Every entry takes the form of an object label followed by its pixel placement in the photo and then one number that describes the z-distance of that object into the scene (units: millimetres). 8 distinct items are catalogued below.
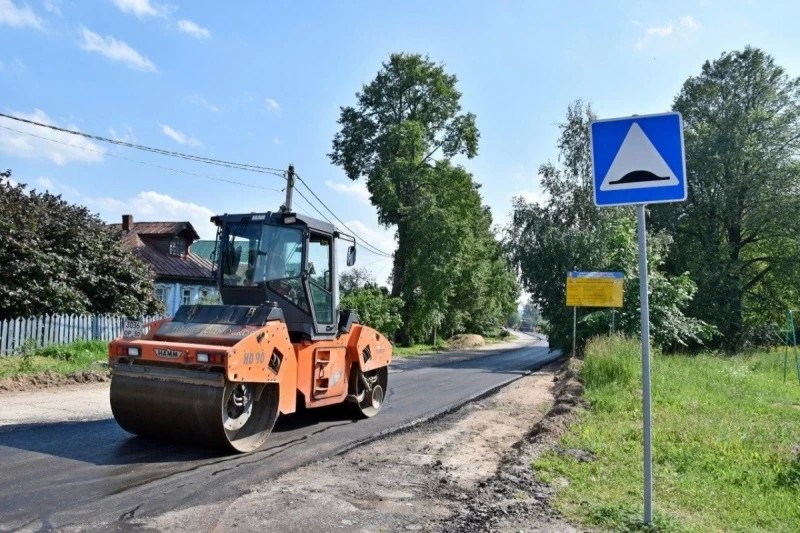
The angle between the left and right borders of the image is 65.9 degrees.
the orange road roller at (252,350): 6609
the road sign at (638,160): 4520
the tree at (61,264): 16203
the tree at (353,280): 34906
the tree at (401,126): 36062
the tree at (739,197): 30516
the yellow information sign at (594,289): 22484
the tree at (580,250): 23812
